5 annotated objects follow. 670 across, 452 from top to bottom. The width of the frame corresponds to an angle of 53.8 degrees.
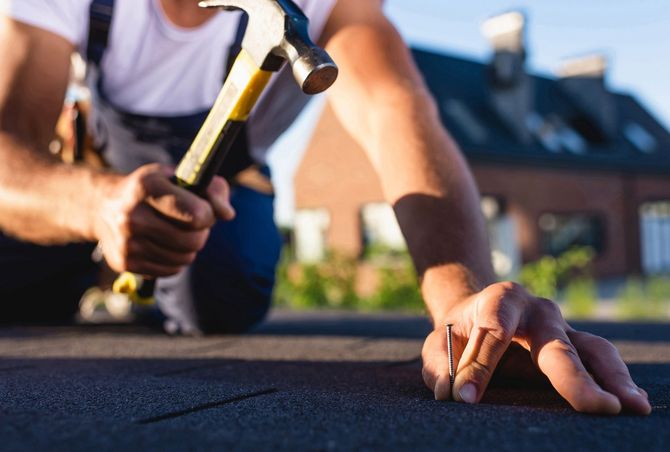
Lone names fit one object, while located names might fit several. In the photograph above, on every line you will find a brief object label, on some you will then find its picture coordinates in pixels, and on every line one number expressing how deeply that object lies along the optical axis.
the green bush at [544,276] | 6.71
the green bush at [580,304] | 6.49
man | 0.99
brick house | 11.80
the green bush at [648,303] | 6.34
